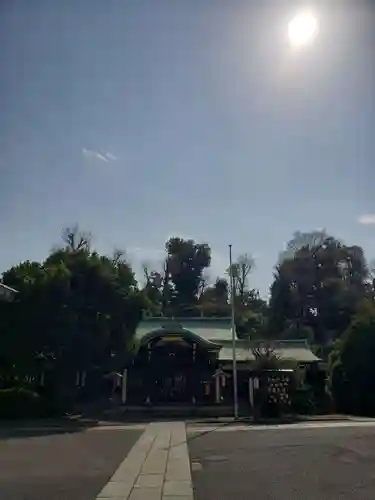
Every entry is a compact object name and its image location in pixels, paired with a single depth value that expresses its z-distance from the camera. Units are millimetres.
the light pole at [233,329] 26969
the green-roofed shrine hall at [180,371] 32281
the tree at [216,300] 59938
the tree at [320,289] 53031
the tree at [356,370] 29234
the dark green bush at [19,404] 24594
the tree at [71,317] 25828
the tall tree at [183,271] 66688
